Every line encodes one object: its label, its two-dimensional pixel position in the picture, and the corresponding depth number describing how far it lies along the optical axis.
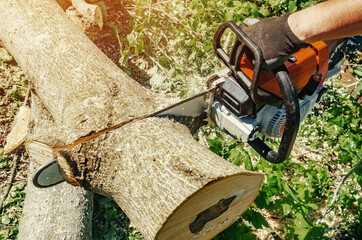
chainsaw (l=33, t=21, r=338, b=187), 1.86
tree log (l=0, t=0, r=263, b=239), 1.69
